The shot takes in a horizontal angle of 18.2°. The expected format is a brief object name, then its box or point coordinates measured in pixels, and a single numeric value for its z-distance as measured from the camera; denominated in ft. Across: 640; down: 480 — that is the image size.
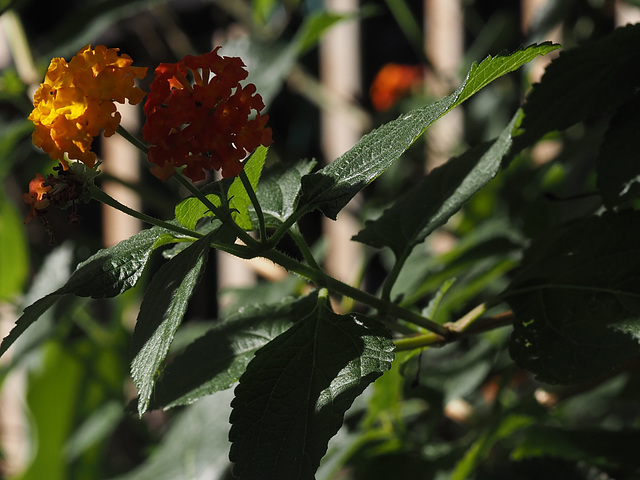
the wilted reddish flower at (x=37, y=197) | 1.68
